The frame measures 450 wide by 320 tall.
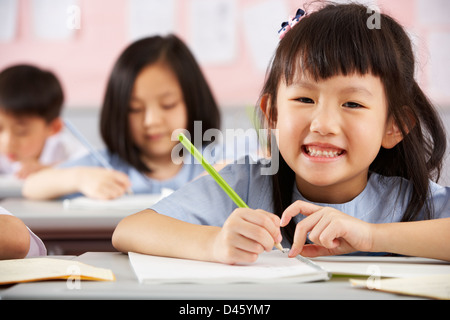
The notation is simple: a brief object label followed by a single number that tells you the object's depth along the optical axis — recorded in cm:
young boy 233
